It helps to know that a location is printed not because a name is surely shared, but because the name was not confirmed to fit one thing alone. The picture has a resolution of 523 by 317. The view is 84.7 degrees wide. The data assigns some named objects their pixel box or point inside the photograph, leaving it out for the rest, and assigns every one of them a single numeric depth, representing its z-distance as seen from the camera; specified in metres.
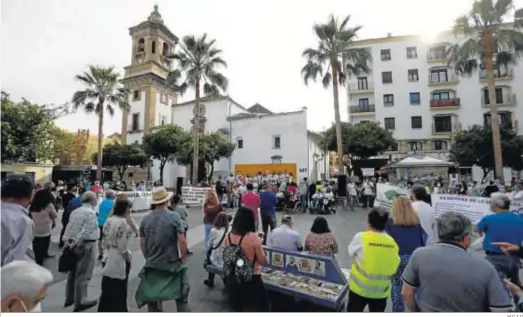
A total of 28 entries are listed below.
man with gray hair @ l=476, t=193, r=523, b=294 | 3.43
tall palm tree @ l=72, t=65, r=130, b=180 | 20.59
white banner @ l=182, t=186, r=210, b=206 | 15.21
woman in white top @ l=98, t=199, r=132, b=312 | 3.13
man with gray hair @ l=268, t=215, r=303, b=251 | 4.17
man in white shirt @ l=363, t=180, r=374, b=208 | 14.45
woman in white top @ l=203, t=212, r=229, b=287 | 4.30
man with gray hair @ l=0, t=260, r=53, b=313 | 1.50
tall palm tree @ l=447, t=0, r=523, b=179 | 13.65
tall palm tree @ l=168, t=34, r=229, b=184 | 17.11
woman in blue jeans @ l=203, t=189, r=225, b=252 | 5.54
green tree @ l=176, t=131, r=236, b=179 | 24.89
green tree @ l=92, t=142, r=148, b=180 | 28.84
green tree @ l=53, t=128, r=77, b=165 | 31.66
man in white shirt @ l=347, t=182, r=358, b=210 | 14.44
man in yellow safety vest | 2.61
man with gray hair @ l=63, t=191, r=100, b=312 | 3.60
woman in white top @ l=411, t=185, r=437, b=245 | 3.96
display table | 3.34
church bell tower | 33.19
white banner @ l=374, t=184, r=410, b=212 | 11.31
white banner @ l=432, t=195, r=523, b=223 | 7.55
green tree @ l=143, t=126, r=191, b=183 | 26.00
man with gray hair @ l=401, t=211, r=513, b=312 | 1.74
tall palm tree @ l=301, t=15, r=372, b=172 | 16.94
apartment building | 28.48
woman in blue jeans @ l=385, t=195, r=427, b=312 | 3.17
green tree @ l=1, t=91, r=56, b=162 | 14.58
